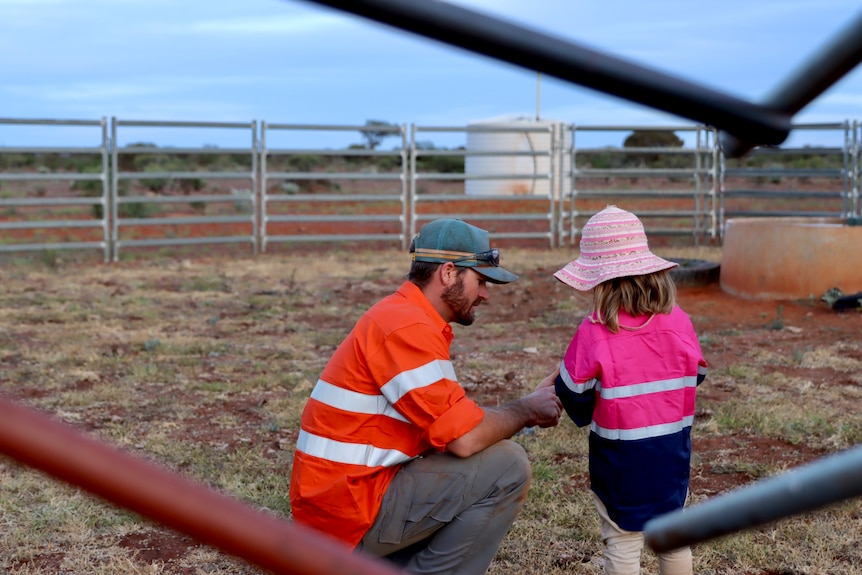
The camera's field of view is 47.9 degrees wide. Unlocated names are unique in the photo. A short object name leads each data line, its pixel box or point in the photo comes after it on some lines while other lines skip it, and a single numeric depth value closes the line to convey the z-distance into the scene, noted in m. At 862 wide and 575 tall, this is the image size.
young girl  2.98
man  2.98
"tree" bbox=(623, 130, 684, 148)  27.53
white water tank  22.66
